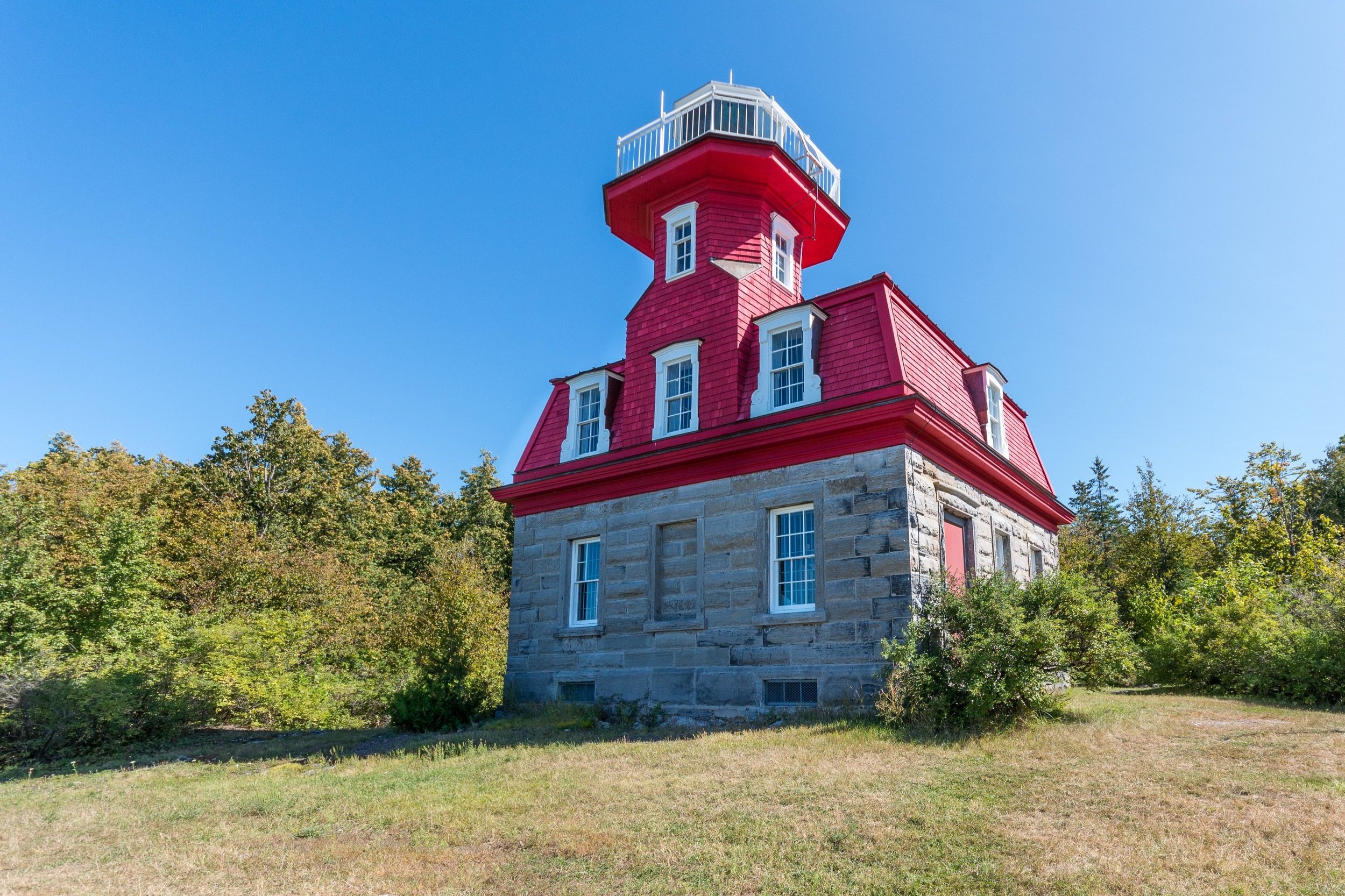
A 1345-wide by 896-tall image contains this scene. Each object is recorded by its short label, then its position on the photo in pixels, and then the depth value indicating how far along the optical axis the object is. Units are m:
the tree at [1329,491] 32.53
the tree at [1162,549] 27.44
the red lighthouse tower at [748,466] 12.53
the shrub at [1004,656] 10.35
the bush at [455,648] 14.81
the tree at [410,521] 35.97
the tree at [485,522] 36.72
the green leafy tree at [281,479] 30.81
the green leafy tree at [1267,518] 26.14
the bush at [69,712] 14.30
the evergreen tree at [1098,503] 53.09
